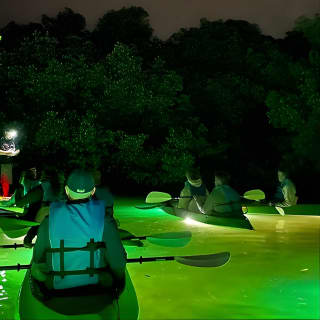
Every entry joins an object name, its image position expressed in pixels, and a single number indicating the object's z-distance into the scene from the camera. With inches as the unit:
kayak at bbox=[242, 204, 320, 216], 690.4
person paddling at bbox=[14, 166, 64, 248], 376.2
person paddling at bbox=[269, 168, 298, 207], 624.1
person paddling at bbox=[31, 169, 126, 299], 172.2
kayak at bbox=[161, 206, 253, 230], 486.3
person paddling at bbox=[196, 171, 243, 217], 492.7
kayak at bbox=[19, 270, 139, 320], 171.9
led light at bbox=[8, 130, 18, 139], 915.4
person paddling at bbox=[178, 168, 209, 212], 581.6
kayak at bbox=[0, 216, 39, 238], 304.0
